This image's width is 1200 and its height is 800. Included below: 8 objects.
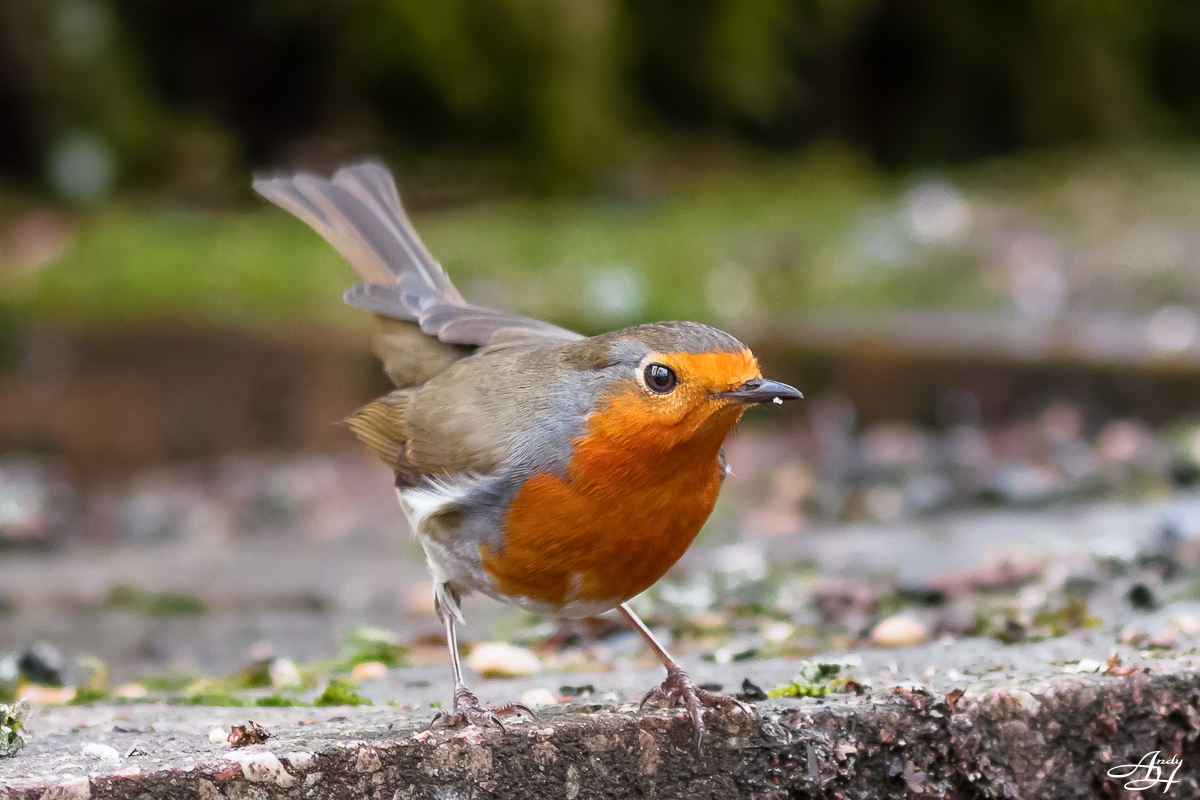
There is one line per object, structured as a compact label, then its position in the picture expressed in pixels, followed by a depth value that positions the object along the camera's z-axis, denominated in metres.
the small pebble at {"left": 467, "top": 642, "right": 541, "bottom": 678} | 6.30
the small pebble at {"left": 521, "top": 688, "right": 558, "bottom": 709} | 5.25
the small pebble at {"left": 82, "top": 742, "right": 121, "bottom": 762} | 4.28
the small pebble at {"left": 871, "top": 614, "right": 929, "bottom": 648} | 6.23
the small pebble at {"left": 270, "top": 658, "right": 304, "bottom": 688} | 6.25
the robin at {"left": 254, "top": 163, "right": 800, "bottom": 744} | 4.78
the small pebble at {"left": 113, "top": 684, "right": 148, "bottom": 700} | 6.06
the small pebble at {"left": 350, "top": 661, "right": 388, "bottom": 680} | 6.28
